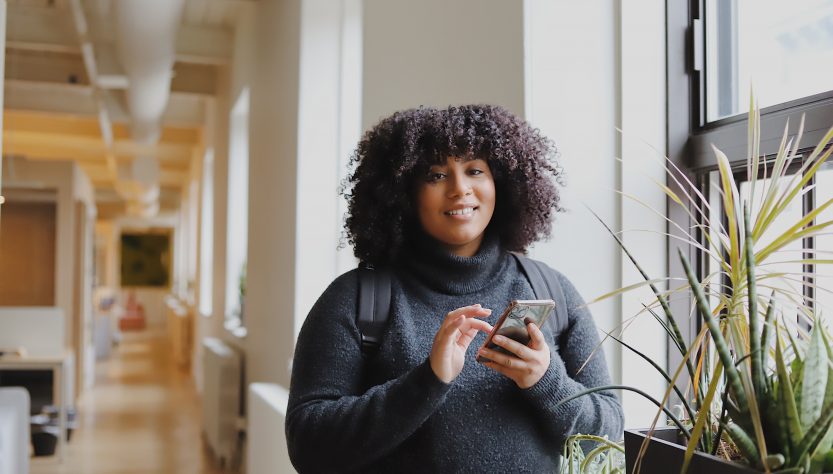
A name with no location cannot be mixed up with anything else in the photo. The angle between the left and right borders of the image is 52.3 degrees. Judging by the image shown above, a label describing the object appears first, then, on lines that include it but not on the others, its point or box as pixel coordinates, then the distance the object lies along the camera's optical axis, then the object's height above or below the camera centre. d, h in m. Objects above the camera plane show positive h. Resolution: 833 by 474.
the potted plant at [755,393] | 0.96 -0.17
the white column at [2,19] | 3.20 +0.87
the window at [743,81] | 1.76 +0.39
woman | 1.49 -0.16
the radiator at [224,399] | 5.96 -1.09
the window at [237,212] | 7.37 +0.32
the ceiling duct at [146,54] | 4.98 +1.34
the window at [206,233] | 10.16 +0.18
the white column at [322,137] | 4.25 +0.57
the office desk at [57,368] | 7.00 -1.04
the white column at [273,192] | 4.46 +0.33
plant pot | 1.01 -0.27
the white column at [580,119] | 2.19 +0.34
